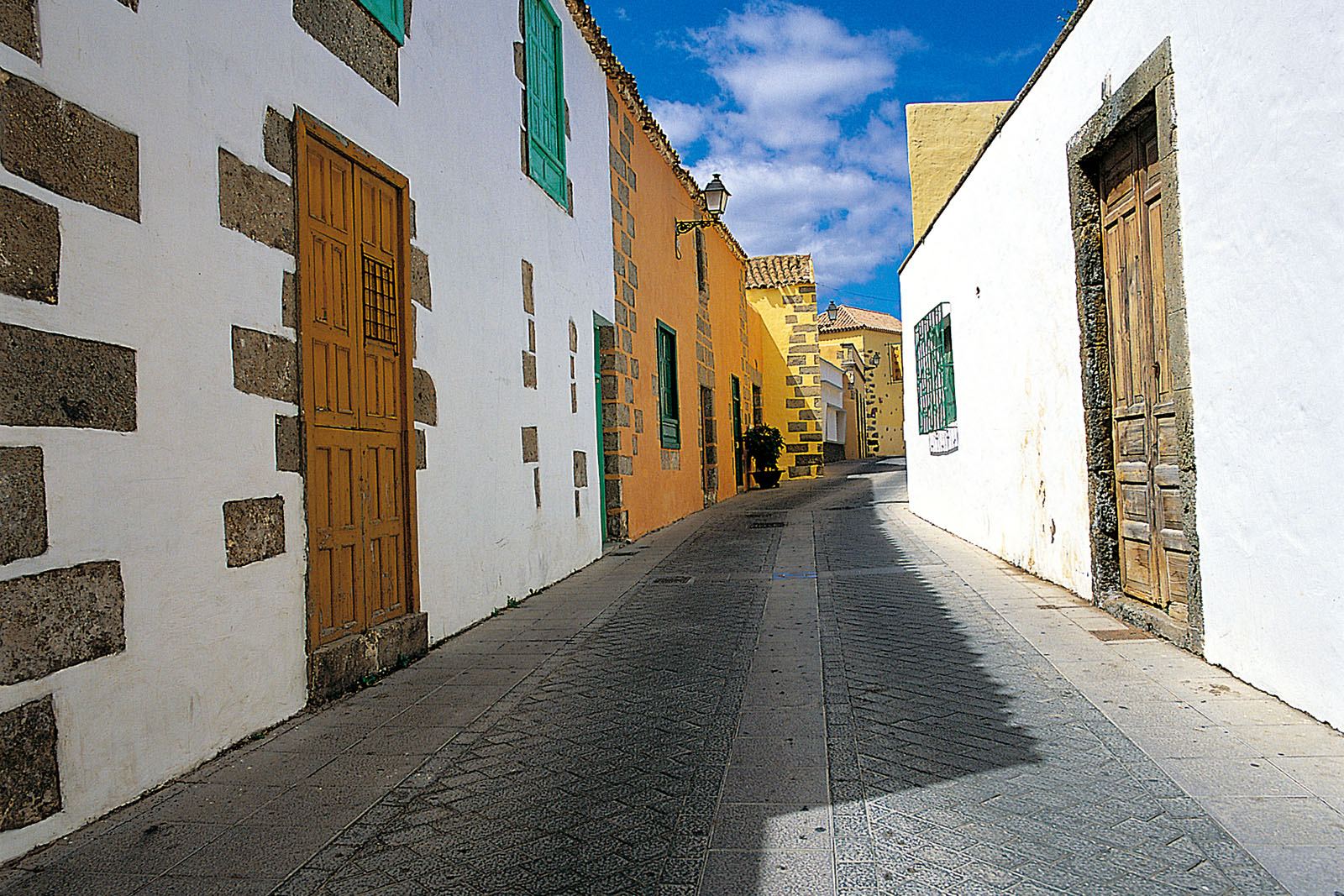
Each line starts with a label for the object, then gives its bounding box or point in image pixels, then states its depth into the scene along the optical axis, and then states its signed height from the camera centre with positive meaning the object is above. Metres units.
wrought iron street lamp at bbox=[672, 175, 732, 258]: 13.51 +3.80
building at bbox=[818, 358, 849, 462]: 29.08 +1.88
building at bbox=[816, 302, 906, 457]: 40.16 +3.47
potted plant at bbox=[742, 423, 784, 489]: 19.55 +0.32
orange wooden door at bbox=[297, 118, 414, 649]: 4.09 +0.43
